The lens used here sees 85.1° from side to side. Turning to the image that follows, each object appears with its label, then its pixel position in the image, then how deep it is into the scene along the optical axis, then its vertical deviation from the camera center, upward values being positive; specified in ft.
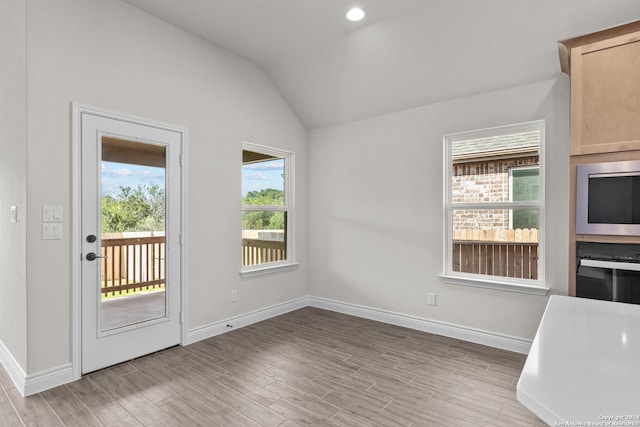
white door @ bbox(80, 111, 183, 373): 8.95 -0.75
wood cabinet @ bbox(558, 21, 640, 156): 7.06 +2.54
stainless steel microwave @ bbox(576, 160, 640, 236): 7.07 +0.31
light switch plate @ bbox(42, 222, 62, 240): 8.20 -0.46
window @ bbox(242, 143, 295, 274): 13.38 +0.13
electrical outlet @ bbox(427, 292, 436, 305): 12.19 -3.01
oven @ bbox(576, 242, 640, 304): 6.97 -1.20
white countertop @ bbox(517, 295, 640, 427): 2.17 -1.22
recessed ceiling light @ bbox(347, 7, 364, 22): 9.73 +5.65
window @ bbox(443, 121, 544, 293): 10.63 +0.19
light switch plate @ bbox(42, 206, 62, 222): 8.20 -0.04
